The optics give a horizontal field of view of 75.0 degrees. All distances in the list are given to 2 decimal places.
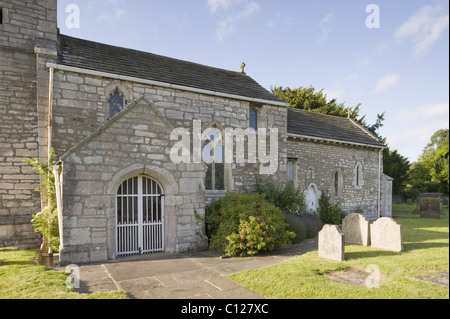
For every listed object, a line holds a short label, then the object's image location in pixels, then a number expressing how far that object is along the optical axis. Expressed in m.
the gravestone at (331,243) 7.93
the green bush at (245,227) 8.59
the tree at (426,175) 20.69
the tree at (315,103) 32.38
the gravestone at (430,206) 18.78
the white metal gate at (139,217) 8.52
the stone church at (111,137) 7.82
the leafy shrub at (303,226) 10.80
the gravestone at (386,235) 8.95
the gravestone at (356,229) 9.98
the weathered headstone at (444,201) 28.00
